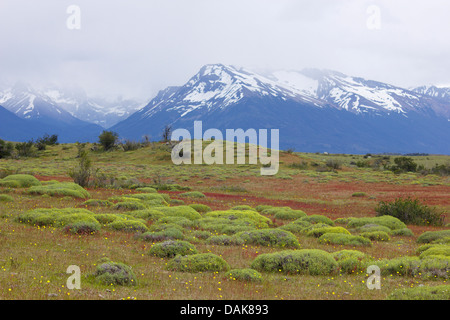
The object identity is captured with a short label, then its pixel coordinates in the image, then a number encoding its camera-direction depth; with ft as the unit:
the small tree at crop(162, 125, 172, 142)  340.63
